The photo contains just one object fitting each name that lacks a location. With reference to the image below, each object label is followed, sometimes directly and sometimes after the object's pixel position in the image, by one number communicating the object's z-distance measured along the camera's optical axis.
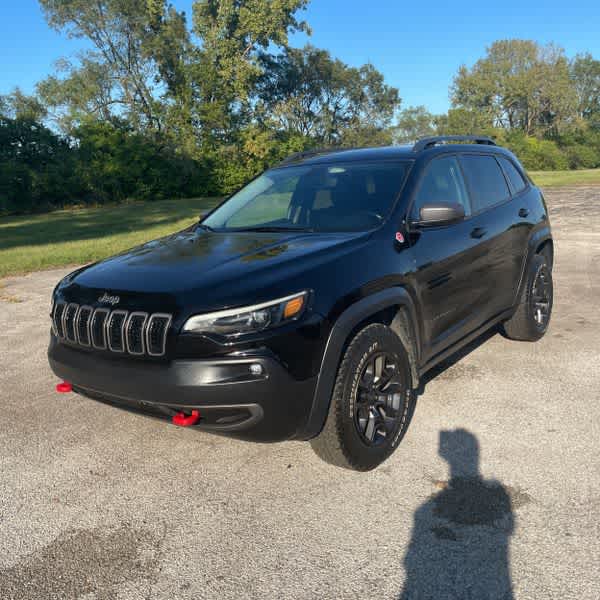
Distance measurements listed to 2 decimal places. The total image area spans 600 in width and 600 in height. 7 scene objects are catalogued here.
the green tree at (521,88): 69.69
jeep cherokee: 2.92
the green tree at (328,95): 56.38
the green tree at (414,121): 99.62
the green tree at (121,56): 38.47
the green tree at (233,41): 39.88
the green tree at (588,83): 83.25
